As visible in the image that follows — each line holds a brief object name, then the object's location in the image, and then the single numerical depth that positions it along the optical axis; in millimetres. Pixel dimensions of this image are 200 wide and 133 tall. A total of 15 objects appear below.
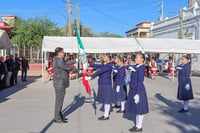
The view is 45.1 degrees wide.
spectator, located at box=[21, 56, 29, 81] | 15969
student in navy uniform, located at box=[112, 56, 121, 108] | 7353
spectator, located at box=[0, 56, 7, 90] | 12452
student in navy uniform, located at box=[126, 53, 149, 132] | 5293
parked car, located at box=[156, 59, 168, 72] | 26194
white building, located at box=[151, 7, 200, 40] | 27312
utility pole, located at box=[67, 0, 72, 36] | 24128
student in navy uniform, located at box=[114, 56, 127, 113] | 7266
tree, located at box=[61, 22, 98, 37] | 58231
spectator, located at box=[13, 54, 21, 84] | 14461
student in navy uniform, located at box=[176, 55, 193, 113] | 7180
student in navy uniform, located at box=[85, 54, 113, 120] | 6257
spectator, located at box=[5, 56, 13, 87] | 13244
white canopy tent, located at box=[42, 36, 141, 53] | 15475
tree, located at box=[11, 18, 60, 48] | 33719
